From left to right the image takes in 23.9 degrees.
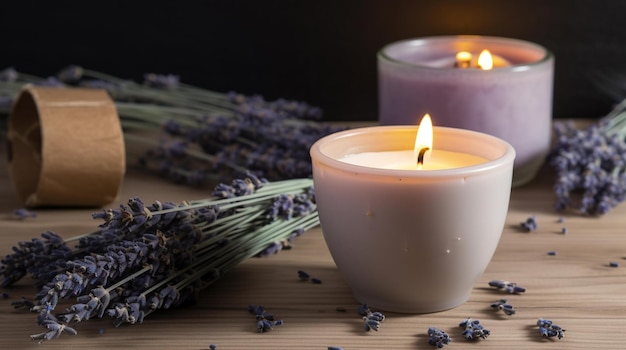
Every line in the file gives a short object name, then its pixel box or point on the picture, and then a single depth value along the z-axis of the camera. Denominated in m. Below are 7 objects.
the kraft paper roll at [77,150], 0.76
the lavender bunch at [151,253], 0.60
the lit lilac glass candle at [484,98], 0.77
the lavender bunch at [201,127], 0.80
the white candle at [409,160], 0.64
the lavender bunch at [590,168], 0.76
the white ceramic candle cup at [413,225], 0.60
